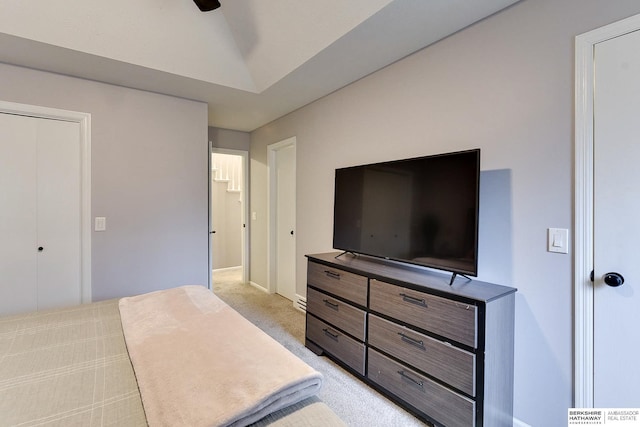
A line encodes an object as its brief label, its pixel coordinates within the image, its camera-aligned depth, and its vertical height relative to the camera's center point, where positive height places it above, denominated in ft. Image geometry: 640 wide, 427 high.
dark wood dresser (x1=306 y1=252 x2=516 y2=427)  5.04 -2.46
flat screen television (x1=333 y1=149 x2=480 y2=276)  5.68 +0.03
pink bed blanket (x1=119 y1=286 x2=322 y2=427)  2.88 -1.83
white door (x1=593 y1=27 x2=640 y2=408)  4.48 -0.16
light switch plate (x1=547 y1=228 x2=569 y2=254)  5.12 -0.49
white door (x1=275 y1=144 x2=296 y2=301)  12.89 -0.45
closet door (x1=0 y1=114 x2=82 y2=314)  8.28 -0.06
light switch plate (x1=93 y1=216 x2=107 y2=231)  9.34 -0.39
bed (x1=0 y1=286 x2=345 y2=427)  2.89 -1.92
